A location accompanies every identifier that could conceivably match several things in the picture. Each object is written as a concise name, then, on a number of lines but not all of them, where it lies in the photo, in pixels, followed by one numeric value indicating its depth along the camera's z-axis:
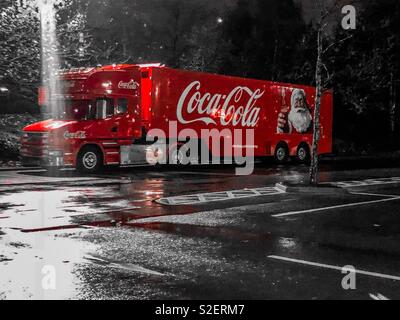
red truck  19.98
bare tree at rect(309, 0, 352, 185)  15.35
